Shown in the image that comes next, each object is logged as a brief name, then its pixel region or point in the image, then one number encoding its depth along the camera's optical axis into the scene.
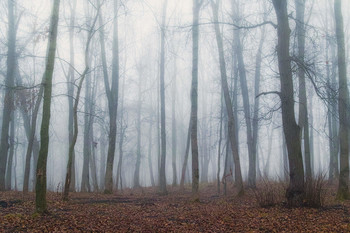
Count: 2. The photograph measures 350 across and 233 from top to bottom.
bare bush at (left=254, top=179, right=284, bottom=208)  8.30
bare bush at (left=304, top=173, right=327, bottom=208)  7.59
